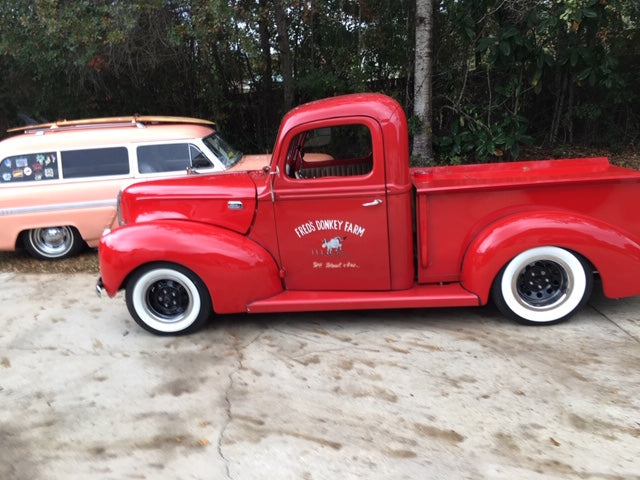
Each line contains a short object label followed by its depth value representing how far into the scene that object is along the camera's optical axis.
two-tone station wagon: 6.47
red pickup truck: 3.91
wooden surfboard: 6.87
